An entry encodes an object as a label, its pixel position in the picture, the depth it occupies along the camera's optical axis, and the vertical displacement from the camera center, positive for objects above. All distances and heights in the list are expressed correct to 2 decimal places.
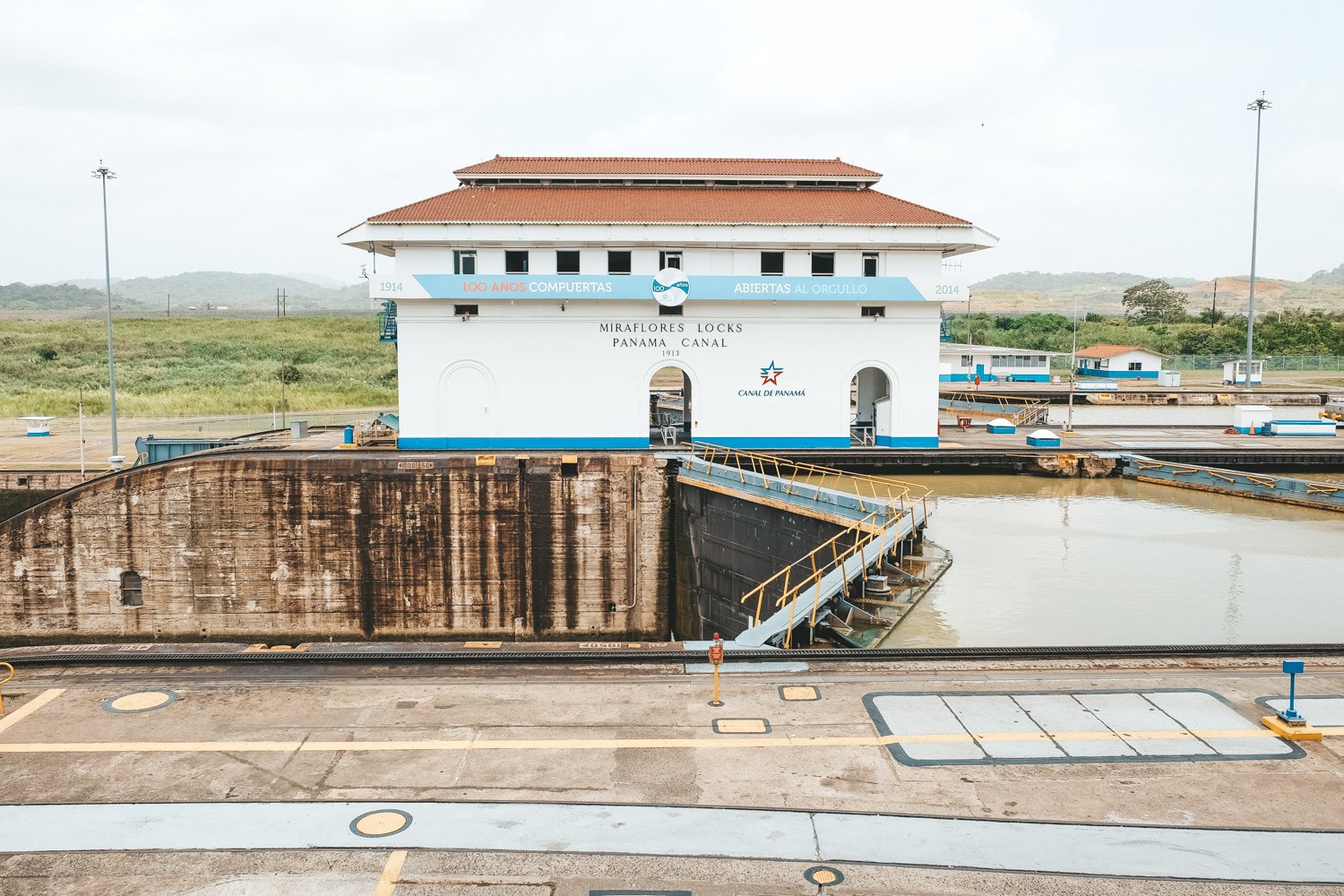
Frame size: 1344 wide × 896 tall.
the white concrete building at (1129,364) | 67.12 +1.33
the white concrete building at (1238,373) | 59.56 +0.60
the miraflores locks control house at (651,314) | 27.70 +2.07
